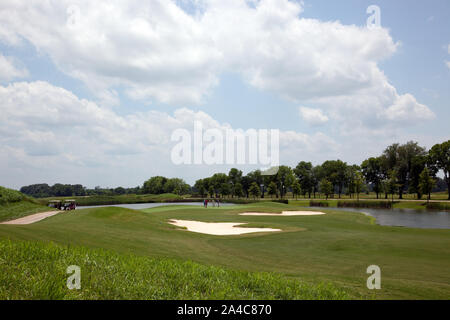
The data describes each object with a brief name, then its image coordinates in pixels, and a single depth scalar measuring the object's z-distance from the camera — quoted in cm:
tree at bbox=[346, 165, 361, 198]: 11759
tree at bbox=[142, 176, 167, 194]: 16688
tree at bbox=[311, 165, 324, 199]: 12619
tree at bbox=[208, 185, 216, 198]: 14130
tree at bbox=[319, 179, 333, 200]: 10806
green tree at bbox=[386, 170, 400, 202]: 8710
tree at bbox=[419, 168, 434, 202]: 7594
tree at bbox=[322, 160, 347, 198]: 12044
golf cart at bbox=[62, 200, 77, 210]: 4416
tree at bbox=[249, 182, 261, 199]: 12375
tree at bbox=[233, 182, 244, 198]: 13275
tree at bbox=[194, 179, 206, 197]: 14850
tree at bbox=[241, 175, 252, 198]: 14162
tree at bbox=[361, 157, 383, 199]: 10934
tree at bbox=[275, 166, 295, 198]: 12613
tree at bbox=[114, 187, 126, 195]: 19250
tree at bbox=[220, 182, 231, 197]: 13838
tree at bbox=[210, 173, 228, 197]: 14312
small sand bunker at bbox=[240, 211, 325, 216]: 4641
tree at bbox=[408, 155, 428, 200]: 9399
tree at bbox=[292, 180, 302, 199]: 10881
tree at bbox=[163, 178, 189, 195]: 16488
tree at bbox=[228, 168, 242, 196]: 14325
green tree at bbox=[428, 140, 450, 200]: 8500
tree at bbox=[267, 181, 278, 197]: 11602
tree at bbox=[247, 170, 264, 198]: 13674
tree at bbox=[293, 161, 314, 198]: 12775
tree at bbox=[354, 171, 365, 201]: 9026
